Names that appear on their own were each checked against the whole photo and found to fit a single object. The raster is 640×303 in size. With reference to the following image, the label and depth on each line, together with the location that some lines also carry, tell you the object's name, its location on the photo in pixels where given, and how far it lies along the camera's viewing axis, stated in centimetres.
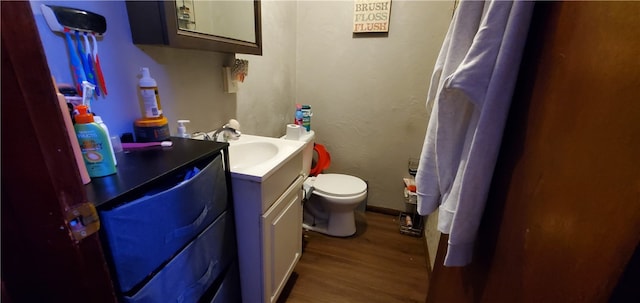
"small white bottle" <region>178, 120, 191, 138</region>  100
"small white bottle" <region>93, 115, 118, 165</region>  65
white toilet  180
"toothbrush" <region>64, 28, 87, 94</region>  69
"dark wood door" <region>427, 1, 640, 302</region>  32
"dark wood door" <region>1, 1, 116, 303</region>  33
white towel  52
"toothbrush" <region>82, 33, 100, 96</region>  72
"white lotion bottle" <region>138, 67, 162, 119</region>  86
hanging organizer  65
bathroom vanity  96
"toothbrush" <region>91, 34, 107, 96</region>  74
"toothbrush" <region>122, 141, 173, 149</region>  83
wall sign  182
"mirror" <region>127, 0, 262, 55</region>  80
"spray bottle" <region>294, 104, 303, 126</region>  194
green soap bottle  62
